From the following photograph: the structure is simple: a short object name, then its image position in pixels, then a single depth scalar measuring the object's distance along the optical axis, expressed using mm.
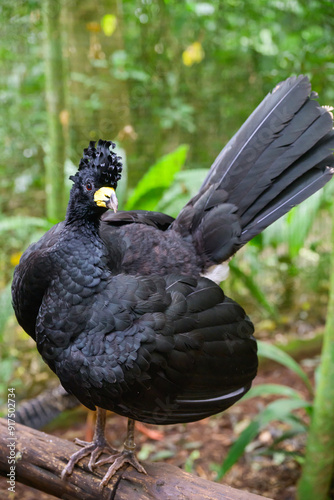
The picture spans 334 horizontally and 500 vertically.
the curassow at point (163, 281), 1750
